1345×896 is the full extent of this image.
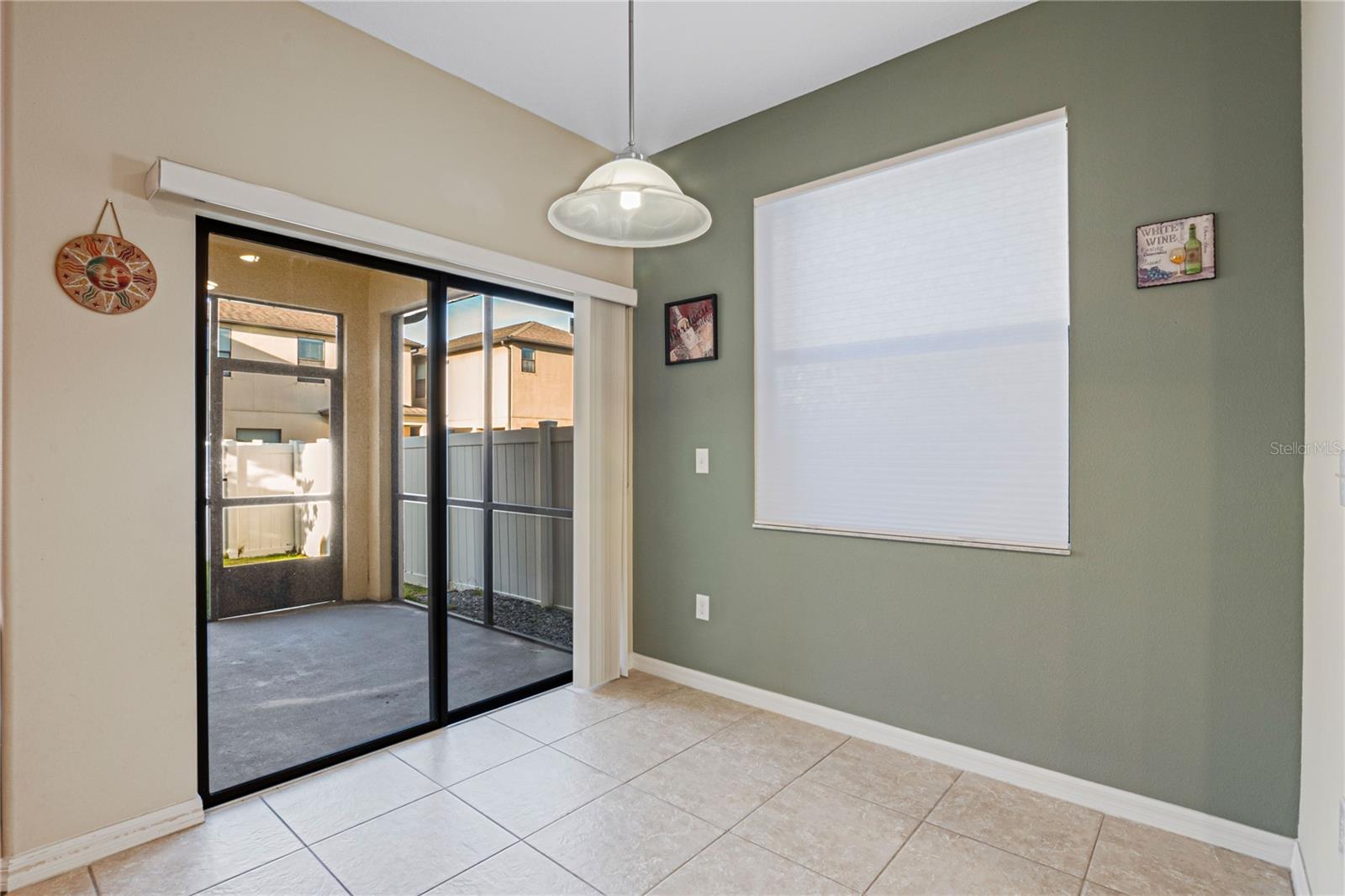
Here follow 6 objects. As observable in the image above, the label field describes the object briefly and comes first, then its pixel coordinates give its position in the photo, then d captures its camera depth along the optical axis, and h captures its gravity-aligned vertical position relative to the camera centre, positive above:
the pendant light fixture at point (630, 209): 1.77 +0.70
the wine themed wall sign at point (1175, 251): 2.01 +0.60
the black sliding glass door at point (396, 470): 2.16 -0.06
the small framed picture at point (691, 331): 3.20 +0.58
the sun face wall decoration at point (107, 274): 1.88 +0.51
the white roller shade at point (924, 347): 2.31 +0.40
